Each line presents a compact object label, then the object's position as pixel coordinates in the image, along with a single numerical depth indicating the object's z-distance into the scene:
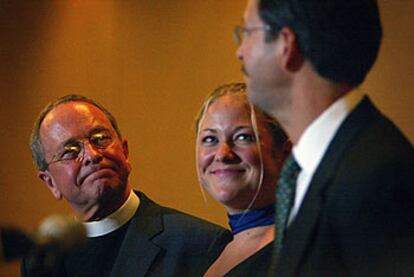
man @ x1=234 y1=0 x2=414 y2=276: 2.00
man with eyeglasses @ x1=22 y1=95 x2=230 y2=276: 2.79
